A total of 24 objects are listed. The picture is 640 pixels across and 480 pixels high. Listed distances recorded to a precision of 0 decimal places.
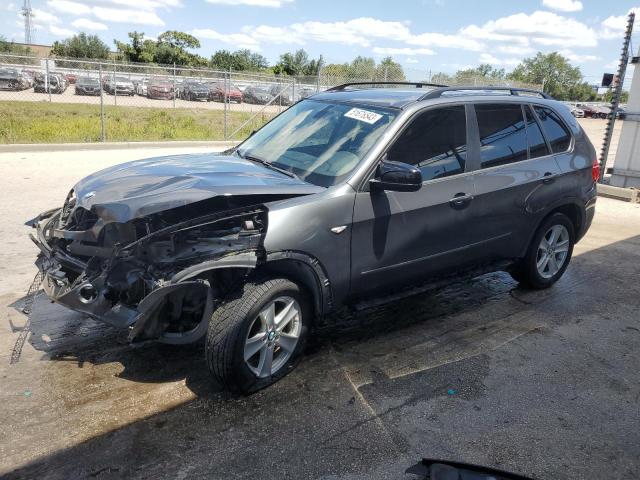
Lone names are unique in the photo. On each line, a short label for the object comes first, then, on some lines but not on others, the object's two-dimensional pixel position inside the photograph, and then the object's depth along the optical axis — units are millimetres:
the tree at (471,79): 24156
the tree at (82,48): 59500
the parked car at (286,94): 20631
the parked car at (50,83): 22014
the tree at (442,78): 22891
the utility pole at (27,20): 98000
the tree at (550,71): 82038
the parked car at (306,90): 21500
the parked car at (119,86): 23594
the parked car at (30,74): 20383
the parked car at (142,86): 24375
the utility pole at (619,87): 10711
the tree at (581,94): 75938
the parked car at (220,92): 25328
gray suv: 3232
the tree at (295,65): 63641
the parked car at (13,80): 20172
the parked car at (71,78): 22477
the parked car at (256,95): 24234
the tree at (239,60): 74875
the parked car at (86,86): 24359
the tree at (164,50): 57844
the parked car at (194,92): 25109
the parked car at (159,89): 25222
